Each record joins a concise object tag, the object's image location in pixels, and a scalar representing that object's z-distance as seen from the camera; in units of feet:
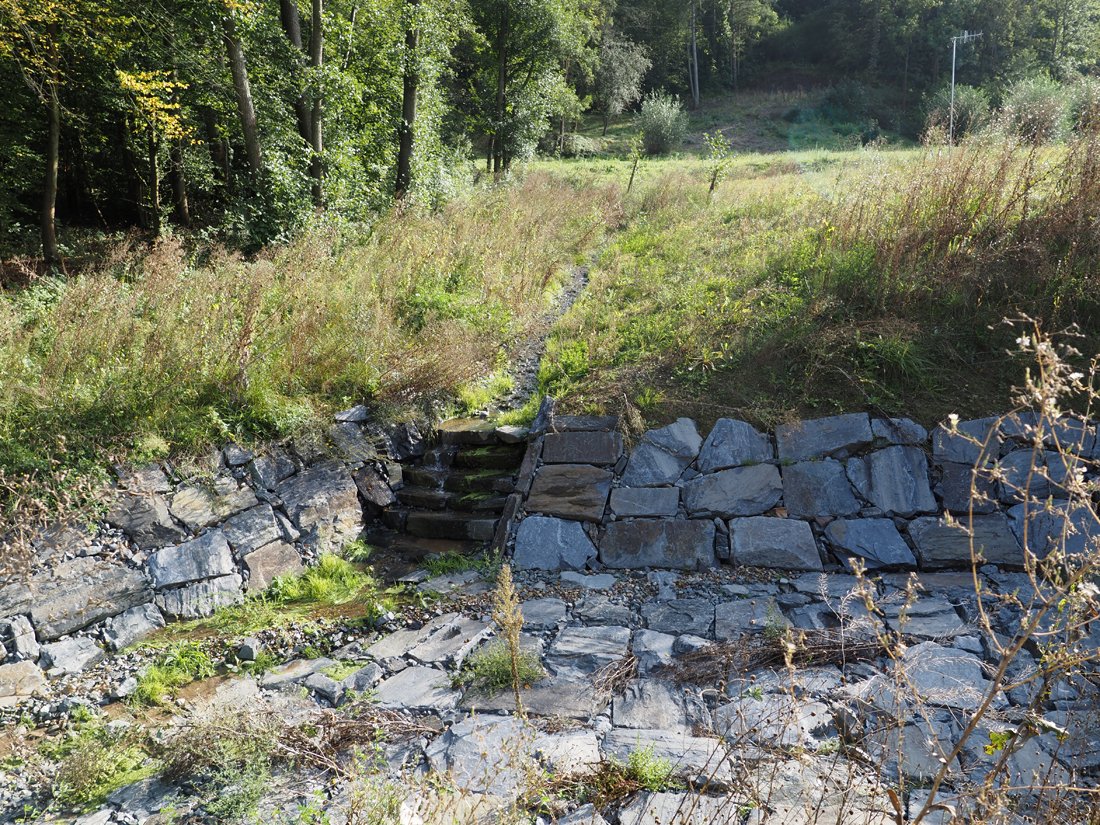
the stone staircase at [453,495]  19.80
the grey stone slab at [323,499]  19.01
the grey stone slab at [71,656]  13.91
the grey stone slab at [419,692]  12.16
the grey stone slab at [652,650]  12.95
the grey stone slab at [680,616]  14.39
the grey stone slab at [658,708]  11.12
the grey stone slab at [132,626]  14.87
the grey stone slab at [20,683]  13.04
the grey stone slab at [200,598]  15.94
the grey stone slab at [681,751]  9.18
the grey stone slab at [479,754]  9.18
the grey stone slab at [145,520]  15.97
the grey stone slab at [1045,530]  16.06
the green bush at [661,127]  94.07
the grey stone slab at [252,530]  17.49
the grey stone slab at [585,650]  13.12
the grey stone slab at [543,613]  14.93
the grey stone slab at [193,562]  16.05
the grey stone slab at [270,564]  17.42
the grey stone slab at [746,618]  13.85
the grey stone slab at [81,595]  14.26
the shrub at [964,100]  79.05
